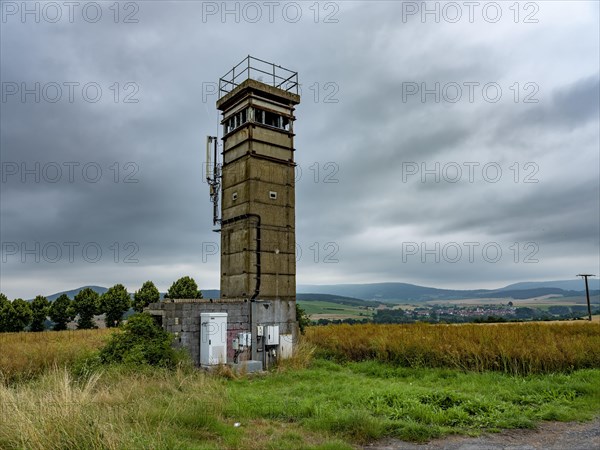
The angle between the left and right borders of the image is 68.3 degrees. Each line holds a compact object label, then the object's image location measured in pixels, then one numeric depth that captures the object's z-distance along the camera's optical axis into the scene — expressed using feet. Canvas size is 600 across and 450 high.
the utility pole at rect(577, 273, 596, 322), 154.75
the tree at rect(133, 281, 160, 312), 190.17
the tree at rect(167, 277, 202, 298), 179.32
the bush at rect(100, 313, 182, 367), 48.85
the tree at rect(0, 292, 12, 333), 160.45
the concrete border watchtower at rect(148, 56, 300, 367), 62.80
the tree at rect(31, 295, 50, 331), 174.29
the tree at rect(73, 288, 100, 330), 182.91
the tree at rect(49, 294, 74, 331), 179.93
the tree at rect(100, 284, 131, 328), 186.60
